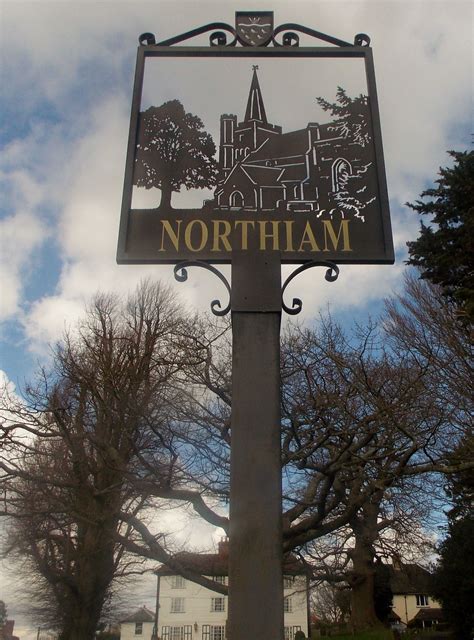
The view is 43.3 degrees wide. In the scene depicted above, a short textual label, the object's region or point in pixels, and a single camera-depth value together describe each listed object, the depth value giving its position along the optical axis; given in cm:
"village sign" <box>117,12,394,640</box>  351
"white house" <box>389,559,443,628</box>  5662
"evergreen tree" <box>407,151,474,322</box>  1588
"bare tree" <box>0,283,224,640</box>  1541
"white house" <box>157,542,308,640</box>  5334
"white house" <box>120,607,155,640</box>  6525
